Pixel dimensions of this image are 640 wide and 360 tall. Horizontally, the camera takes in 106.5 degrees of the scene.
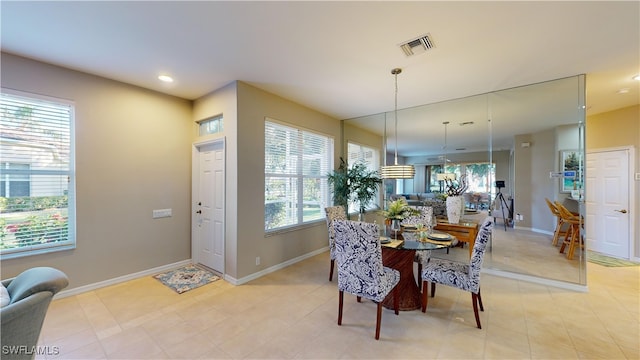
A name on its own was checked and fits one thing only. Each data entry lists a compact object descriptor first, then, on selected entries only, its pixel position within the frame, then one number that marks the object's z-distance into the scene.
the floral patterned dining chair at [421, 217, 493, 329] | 2.37
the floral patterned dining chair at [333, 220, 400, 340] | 2.17
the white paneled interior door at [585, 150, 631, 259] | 4.36
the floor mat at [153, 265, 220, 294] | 3.28
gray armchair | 1.19
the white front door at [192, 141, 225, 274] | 3.66
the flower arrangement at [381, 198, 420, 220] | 2.91
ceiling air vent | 2.36
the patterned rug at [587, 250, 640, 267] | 4.09
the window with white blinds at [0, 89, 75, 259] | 2.65
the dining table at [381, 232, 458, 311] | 2.67
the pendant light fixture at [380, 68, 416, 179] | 3.07
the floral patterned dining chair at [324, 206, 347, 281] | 3.47
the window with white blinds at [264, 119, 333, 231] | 3.96
